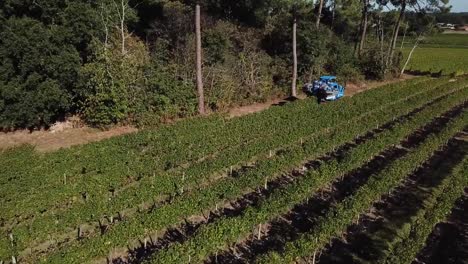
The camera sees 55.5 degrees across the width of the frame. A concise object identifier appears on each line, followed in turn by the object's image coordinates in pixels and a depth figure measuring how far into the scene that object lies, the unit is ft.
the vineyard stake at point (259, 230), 41.94
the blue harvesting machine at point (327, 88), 101.68
